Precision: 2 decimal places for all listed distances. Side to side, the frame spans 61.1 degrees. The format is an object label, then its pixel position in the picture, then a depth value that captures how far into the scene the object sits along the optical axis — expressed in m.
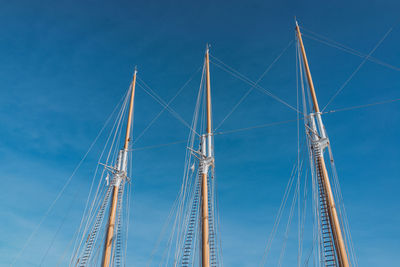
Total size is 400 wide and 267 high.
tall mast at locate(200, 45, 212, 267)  29.72
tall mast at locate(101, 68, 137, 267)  38.12
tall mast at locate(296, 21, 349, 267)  24.61
